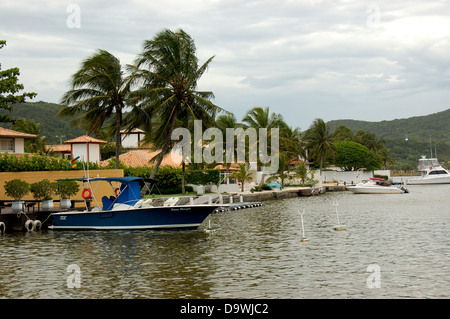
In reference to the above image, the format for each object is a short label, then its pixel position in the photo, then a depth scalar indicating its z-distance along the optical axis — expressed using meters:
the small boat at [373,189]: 64.00
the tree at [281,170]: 61.31
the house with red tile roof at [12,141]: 51.42
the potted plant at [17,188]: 30.17
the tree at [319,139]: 79.19
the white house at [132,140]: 83.57
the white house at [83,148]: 62.51
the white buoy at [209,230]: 25.51
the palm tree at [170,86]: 38.50
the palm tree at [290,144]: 62.24
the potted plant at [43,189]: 30.19
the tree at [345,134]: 105.69
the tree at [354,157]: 90.44
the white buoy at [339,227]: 25.66
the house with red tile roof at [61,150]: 73.44
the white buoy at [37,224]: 27.38
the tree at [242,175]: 55.91
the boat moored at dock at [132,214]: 25.42
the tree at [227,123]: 55.59
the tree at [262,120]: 58.91
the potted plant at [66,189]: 30.84
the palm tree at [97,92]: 37.44
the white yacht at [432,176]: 93.88
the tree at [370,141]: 109.64
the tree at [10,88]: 32.66
